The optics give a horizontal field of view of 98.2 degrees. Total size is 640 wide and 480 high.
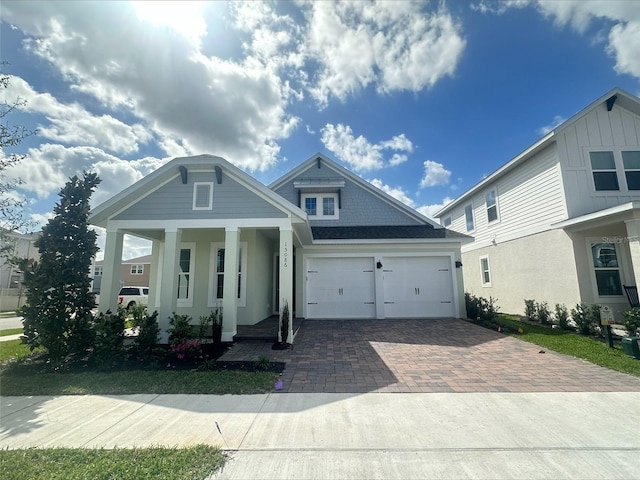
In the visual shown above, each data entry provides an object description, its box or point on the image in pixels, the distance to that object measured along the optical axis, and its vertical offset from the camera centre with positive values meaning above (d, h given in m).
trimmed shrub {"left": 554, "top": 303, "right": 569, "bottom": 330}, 9.52 -1.23
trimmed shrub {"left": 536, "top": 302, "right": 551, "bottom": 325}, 10.43 -1.23
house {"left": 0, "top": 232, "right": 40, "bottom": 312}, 19.75 -0.20
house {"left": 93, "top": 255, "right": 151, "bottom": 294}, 34.59 +1.73
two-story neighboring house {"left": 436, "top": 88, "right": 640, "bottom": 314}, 9.43 +2.70
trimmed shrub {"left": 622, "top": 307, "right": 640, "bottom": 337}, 6.70 -1.01
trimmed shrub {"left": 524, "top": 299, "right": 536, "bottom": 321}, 11.28 -1.13
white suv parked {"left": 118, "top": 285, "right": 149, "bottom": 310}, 18.62 -0.65
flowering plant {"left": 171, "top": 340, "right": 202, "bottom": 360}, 6.16 -1.44
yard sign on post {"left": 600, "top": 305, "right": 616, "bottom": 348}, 6.99 -1.03
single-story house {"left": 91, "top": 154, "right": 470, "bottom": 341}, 7.68 +1.41
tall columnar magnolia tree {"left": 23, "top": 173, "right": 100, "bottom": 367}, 6.11 +0.09
